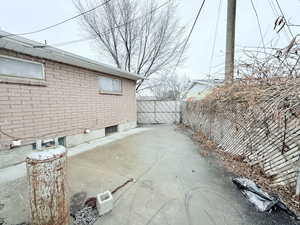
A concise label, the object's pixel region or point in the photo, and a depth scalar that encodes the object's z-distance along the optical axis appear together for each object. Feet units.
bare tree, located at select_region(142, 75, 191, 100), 75.82
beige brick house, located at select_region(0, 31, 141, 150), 10.38
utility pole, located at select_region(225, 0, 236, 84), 16.66
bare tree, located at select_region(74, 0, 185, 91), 32.01
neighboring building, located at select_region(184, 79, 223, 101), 54.06
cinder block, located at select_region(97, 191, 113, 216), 5.77
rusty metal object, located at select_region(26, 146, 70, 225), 4.32
